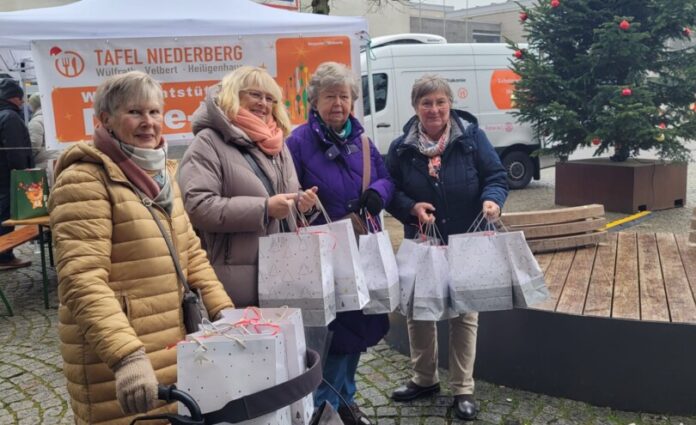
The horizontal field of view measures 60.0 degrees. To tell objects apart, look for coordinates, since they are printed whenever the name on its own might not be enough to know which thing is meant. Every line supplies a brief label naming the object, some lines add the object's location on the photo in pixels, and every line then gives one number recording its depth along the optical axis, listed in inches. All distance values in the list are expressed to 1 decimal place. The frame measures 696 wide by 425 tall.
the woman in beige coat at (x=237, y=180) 91.7
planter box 349.4
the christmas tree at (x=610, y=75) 329.1
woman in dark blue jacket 122.6
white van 419.8
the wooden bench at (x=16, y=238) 214.8
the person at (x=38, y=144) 294.8
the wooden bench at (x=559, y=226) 188.2
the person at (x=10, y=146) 271.4
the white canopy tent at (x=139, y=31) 210.8
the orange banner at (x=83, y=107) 216.4
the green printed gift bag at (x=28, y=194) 224.8
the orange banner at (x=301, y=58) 230.8
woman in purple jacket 110.5
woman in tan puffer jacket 66.6
